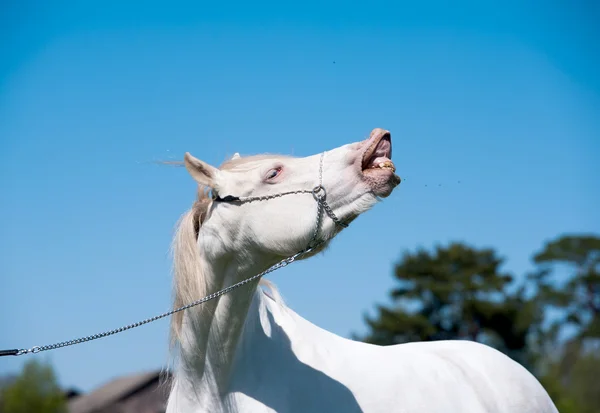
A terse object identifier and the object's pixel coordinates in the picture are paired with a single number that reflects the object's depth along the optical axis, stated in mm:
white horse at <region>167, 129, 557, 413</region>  4168
